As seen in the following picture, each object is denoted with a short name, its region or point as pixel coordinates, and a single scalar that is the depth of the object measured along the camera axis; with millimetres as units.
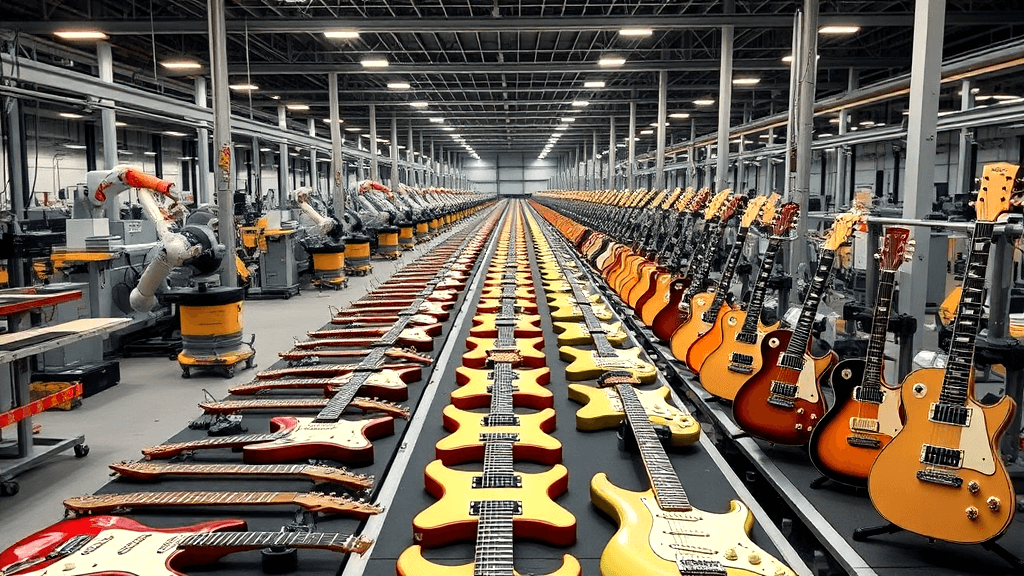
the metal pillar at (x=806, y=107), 8008
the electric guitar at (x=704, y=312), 5258
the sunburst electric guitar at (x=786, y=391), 3570
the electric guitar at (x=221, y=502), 2454
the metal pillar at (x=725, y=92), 12789
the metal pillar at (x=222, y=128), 7582
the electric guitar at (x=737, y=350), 4285
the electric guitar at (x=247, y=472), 2670
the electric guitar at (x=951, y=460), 2469
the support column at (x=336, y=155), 14867
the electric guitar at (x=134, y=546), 2047
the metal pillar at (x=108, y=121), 12453
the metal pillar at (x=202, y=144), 16420
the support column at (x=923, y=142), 4922
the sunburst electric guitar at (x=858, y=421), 3111
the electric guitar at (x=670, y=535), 2104
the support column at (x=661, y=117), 16969
